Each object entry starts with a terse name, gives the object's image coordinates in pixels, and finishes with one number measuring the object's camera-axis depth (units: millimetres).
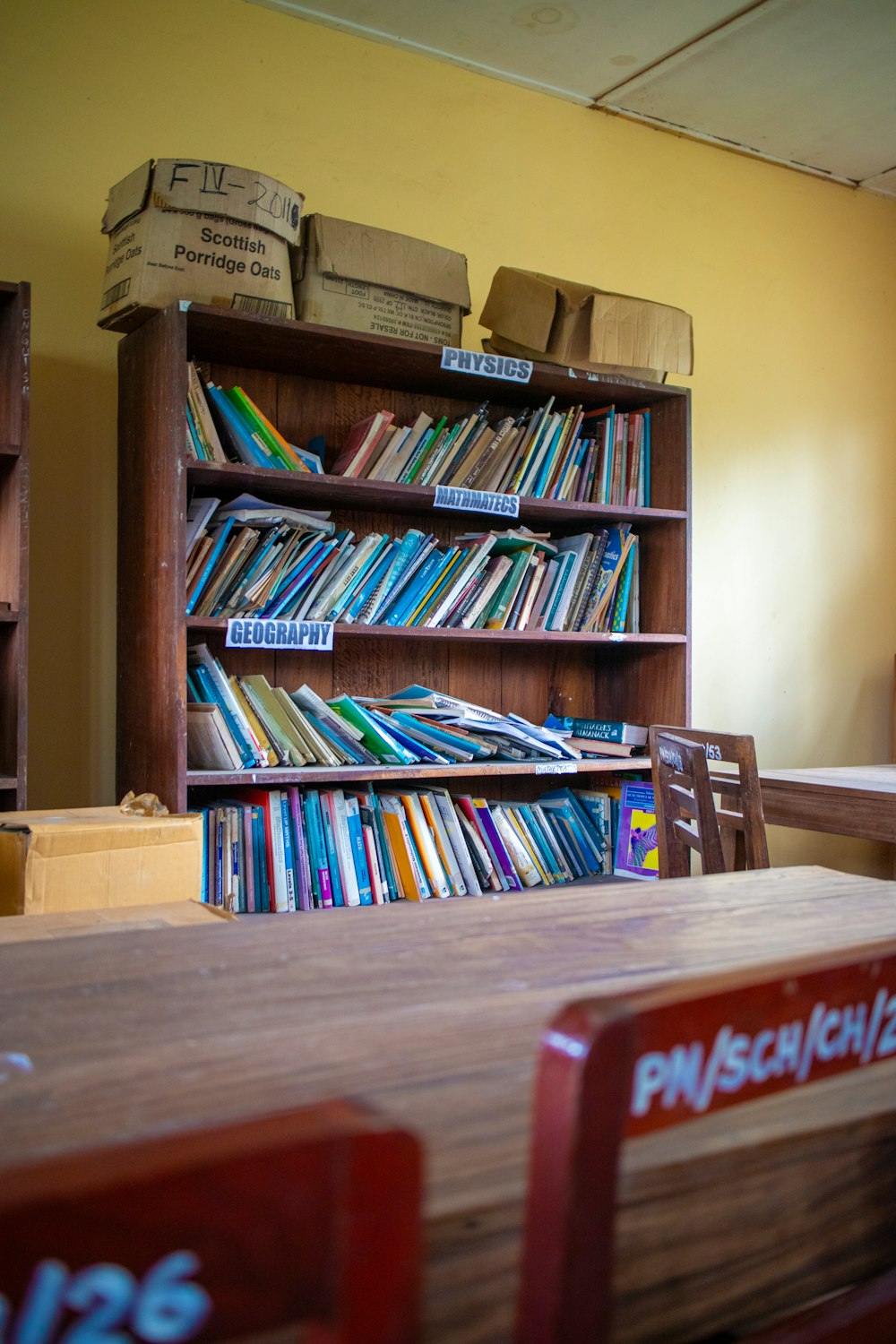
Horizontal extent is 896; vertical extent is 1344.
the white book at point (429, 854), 2627
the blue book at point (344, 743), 2557
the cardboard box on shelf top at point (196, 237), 2225
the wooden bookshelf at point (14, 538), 2133
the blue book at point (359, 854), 2553
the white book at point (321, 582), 2553
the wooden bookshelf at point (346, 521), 2330
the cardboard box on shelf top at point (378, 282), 2439
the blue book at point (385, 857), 2598
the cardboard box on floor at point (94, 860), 1658
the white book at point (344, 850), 2520
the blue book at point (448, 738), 2678
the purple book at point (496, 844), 2787
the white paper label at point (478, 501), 2631
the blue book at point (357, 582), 2590
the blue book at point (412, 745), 2627
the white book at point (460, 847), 2695
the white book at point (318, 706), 2576
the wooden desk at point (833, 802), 2215
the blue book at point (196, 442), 2406
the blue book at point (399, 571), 2652
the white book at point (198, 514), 2404
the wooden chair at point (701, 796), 1865
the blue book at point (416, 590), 2688
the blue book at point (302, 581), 2529
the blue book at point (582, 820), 2975
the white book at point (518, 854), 2803
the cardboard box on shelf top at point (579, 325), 2729
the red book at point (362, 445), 2645
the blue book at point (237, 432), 2496
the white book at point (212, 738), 2414
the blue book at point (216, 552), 2416
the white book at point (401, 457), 2688
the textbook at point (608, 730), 2947
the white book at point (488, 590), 2779
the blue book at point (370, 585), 2621
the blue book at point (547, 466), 2891
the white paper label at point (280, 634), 2357
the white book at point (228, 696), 2441
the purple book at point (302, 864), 2484
